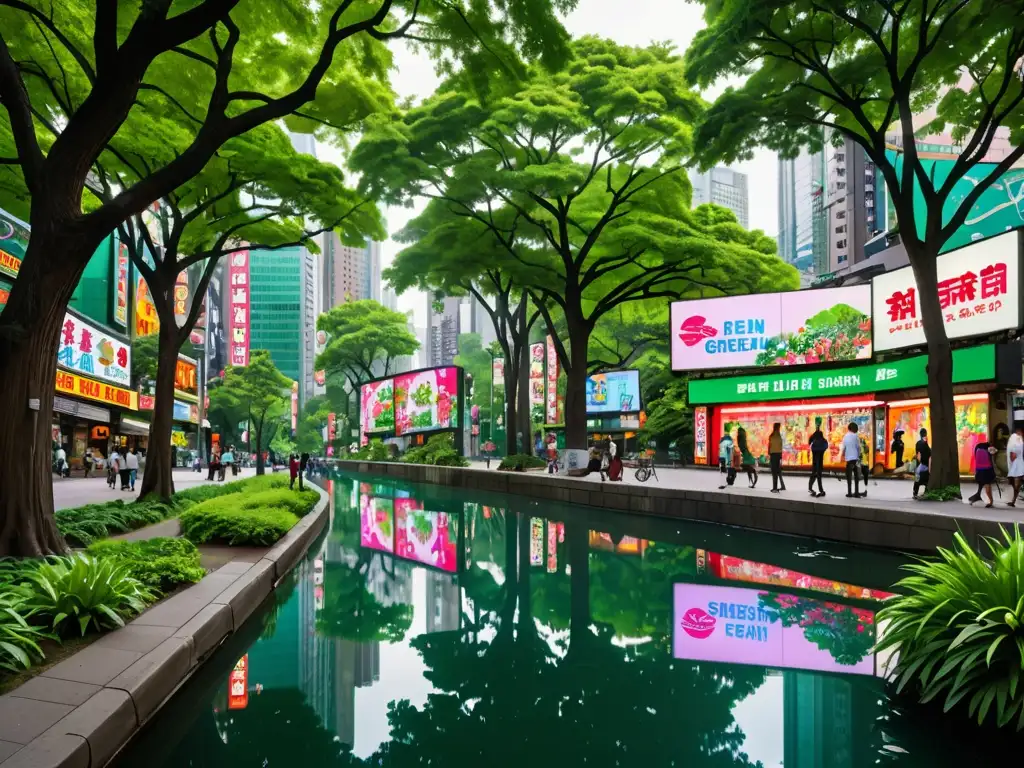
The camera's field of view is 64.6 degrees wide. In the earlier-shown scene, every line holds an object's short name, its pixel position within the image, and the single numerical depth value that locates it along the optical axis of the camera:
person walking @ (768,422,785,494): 17.75
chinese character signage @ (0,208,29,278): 25.00
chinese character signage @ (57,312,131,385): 30.55
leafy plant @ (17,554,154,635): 5.59
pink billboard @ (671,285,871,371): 26.00
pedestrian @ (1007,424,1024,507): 13.37
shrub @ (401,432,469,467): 38.09
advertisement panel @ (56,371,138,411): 31.02
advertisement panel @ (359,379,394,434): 54.28
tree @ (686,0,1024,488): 13.35
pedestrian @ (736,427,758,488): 20.42
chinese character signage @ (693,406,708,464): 32.72
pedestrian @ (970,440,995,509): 13.00
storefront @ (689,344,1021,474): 20.64
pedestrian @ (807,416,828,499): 16.41
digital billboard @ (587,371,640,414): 45.34
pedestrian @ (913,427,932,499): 15.23
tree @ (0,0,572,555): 7.74
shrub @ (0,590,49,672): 4.70
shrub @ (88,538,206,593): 7.16
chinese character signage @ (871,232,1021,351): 19.20
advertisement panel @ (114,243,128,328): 37.22
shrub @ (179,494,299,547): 10.40
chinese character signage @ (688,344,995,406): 20.75
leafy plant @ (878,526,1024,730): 4.34
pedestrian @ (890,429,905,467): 20.39
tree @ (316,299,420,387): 60.34
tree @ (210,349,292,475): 51.34
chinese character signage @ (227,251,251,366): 59.16
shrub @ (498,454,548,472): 30.30
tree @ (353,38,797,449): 20.73
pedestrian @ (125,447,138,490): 23.72
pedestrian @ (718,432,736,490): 20.80
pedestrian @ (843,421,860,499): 15.56
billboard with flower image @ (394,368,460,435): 46.91
